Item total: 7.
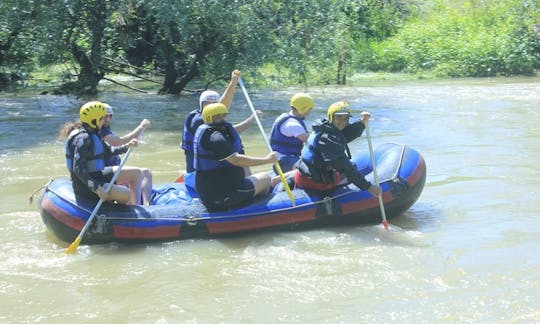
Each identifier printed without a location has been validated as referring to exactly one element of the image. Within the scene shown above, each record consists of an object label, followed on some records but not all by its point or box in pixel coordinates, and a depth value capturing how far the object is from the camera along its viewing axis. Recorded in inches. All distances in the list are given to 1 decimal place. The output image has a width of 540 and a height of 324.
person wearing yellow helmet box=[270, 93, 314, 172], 266.4
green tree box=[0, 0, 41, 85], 476.7
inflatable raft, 233.9
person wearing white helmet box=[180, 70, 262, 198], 256.7
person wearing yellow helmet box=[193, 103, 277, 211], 229.8
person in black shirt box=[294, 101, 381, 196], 238.7
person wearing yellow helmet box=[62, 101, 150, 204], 224.5
